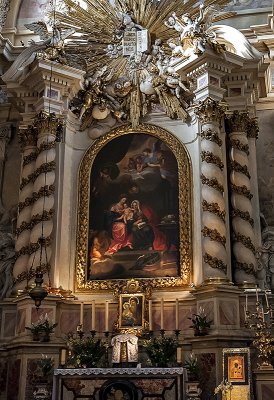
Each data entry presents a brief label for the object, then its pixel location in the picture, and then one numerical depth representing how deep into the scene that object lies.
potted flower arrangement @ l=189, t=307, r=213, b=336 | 9.48
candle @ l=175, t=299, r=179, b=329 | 10.17
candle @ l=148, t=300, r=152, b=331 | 10.21
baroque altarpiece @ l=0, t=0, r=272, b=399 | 10.23
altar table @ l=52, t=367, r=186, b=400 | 8.59
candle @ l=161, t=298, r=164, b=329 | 10.16
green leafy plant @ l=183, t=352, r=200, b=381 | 8.70
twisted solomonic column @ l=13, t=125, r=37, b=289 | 10.80
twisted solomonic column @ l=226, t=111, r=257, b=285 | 10.29
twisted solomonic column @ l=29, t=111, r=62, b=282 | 10.58
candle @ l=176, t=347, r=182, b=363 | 8.93
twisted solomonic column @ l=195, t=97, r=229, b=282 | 10.09
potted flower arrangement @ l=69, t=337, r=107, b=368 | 9.34
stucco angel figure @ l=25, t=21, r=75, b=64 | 11.47
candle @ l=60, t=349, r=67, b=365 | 9.24
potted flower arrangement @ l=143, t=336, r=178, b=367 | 9.20
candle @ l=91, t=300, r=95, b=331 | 10.43
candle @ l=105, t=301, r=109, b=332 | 10.17
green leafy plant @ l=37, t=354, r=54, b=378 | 9.19
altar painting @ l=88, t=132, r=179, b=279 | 10.80
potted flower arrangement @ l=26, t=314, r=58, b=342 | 9.81
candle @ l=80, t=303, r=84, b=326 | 10.28
